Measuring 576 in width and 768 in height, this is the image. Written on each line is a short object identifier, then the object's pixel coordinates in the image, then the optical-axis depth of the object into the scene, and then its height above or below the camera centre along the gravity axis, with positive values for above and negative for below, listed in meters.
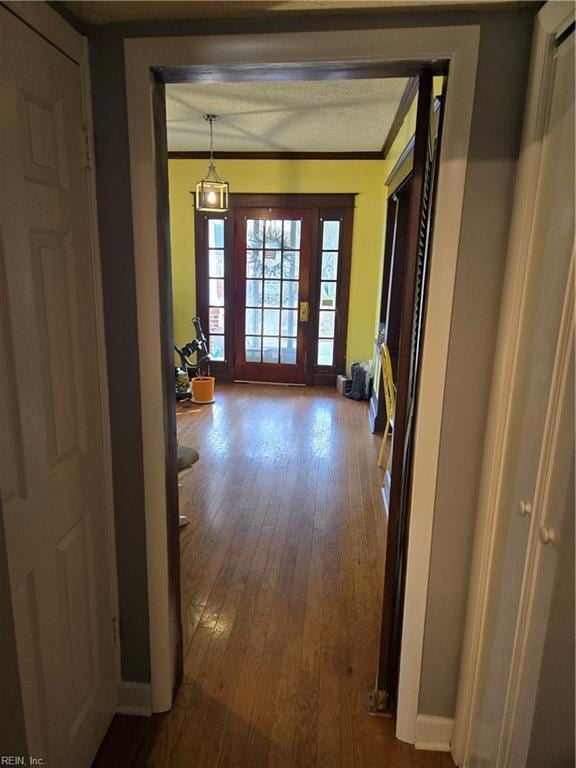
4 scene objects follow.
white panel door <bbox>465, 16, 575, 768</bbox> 1.05 -0.31
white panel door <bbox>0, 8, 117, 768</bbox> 1.08 -0.33
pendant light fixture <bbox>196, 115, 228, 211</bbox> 4.39 +0.71
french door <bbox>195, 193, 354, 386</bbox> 5.64 -0.10
